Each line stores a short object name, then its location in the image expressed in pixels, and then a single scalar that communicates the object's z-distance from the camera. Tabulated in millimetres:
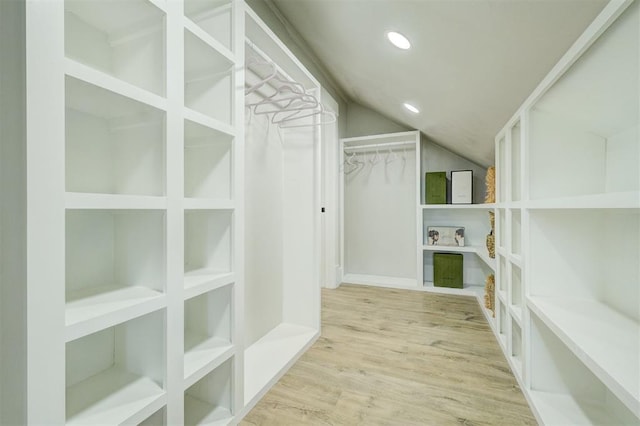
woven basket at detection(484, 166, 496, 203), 2404
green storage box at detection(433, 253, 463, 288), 3166
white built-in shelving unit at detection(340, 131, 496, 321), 3326
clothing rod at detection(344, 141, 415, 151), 3484
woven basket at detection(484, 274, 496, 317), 2451
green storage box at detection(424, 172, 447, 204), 3230
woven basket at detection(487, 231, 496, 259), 2461
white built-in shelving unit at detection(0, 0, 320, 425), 625
